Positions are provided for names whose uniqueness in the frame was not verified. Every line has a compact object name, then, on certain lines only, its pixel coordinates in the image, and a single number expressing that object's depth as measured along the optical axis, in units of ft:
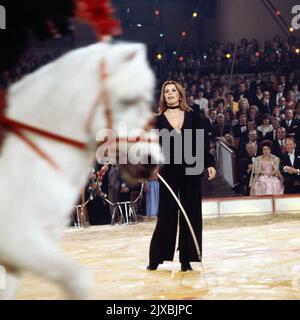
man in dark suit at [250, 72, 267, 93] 44.51
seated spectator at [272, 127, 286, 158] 38.93
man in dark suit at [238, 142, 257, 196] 39.50
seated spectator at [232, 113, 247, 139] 41.39
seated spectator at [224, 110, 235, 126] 42.42
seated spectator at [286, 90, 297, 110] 41.50
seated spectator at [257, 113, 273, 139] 40.37
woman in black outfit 18.93
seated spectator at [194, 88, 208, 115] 45.24
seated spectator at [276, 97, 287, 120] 42.01
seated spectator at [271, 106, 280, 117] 41.04
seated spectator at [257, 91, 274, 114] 42.82
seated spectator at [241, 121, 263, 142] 40.32
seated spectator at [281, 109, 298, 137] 39.93
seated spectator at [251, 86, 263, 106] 43.50
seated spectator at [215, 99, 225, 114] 42.95
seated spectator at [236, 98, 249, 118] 42.14
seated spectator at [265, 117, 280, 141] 39.63
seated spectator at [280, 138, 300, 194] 38.60
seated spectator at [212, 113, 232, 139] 41.63
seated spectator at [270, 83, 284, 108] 43.06
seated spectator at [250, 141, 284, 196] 38.27
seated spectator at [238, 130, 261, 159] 39.68
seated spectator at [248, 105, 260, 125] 41.32
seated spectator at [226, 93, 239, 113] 44.11
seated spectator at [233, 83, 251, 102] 44.27
